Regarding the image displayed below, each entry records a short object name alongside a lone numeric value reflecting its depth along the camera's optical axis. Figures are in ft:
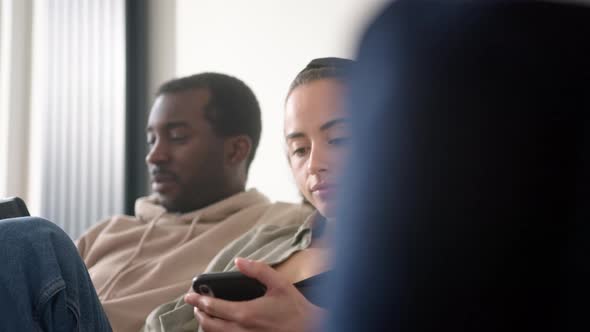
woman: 3.12
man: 5.05
